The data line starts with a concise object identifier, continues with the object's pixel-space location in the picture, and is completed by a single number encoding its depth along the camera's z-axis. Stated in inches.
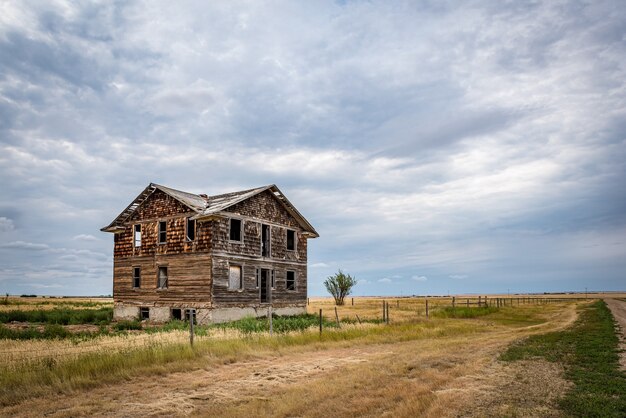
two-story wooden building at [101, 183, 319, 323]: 1123.3
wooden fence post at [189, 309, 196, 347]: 604.9
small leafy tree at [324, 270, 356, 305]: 2395.4
